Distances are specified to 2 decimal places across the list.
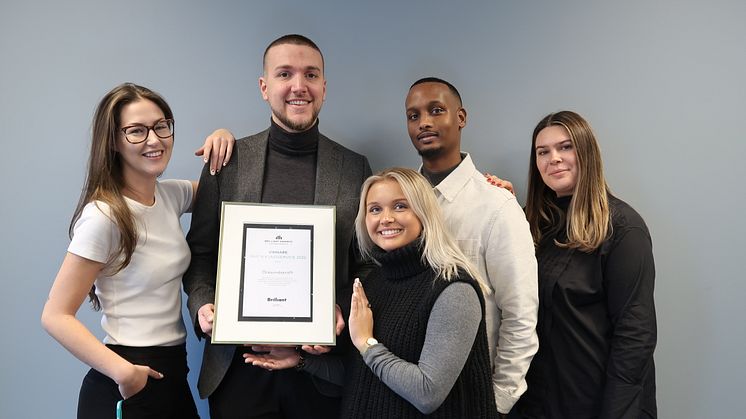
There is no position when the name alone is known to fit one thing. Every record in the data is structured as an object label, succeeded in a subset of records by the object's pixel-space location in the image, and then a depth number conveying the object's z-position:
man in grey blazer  1.58
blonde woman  1.23
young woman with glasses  1.33
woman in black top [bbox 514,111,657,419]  1.57
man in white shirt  1.56
